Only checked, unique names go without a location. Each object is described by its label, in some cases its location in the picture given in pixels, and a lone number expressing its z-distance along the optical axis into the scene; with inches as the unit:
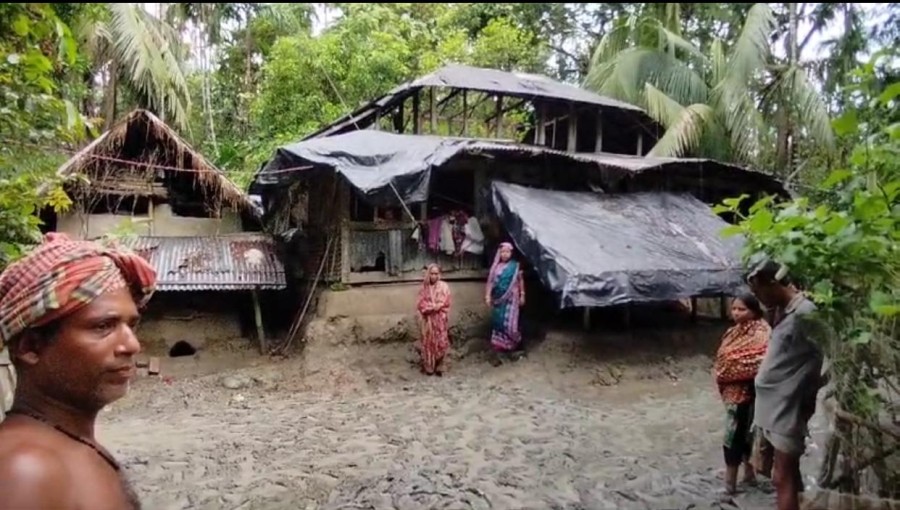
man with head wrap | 50.8
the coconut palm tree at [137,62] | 540.4
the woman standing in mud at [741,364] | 174.4
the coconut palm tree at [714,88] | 534.9
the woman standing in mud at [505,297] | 375.9
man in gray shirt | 137.4
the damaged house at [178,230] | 442.3
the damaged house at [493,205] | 350.9
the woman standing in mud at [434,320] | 373.1
